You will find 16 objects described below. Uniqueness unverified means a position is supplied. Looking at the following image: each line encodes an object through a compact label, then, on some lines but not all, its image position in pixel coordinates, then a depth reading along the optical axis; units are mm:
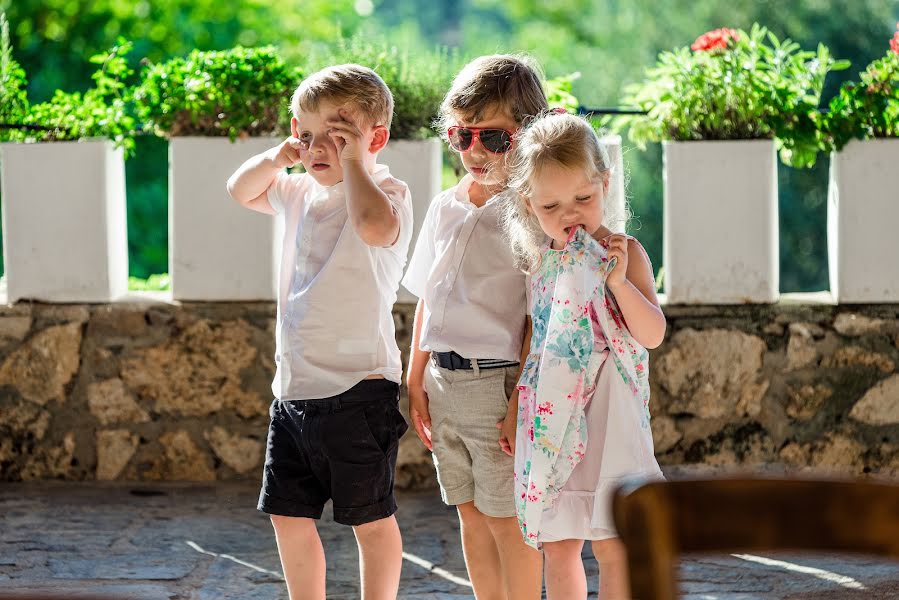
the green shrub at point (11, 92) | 7590
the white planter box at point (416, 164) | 7164
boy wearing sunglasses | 4656
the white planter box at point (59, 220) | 7348
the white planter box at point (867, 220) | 7027
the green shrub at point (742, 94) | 7055
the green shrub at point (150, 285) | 8516
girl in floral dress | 4367
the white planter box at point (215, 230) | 7242
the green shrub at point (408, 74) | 7301
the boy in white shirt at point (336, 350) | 4676
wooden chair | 2312
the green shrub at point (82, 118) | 7437
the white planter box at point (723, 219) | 7062
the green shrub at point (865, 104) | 6980
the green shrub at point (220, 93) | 7199
